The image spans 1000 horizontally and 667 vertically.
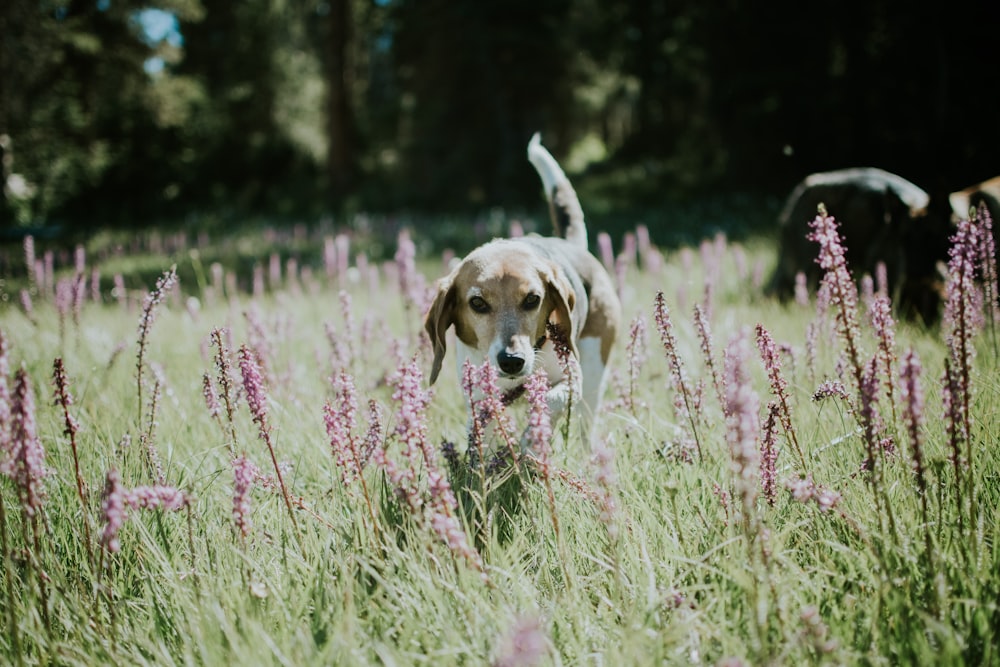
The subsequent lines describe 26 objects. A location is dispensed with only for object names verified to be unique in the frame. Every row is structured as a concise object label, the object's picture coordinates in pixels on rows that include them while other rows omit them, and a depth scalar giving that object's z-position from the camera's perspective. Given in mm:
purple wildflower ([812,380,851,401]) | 2533
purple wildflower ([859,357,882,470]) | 1858
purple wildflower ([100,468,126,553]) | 1614
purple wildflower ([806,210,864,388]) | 1921
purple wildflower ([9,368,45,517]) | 1668
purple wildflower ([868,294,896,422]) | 2061
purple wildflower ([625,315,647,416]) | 2887
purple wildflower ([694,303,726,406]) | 2521
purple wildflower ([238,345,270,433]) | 2062
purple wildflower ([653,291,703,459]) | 2350
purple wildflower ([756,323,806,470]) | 2184
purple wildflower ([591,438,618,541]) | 1742
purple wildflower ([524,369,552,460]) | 1893
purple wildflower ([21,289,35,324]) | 4954
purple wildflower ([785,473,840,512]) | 1901
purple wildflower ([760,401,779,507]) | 2198
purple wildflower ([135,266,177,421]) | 2412
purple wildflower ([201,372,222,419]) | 2617
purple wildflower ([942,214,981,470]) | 1892
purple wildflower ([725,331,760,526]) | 1507
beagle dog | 3324
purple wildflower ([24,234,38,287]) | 4980
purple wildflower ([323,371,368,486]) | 1997
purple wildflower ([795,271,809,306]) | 5033
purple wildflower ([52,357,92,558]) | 1848
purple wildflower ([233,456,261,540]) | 1829
